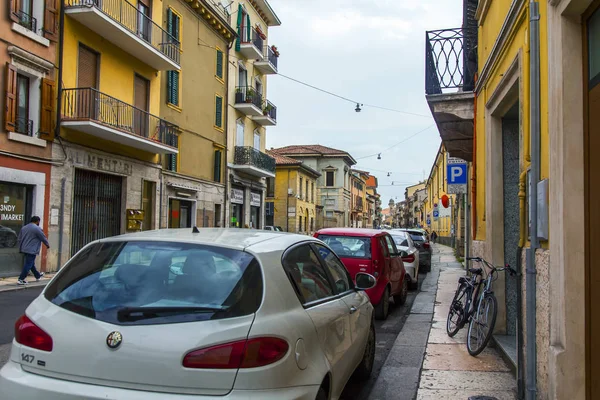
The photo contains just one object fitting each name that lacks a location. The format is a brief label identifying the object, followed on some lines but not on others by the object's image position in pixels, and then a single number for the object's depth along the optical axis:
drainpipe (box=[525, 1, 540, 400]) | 3.97
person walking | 12.16
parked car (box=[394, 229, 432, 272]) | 17.67
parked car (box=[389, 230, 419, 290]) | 12.63
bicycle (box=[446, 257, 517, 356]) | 5.94
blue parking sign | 12.70
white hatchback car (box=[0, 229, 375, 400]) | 2.50
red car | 8.41
